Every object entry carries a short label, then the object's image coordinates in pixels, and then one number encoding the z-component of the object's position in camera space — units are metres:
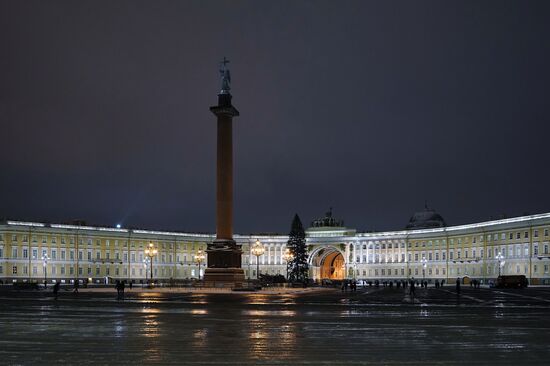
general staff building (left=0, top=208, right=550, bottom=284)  114.75
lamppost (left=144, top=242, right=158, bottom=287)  78.36
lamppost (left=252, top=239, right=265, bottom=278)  82.53
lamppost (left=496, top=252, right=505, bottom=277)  110.12
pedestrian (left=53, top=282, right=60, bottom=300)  54.43
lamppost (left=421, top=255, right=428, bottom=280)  149.62
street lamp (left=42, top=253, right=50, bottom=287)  114.26
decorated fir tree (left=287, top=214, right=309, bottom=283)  141.59
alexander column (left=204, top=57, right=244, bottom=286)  68.88
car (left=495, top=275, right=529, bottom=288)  87.88
